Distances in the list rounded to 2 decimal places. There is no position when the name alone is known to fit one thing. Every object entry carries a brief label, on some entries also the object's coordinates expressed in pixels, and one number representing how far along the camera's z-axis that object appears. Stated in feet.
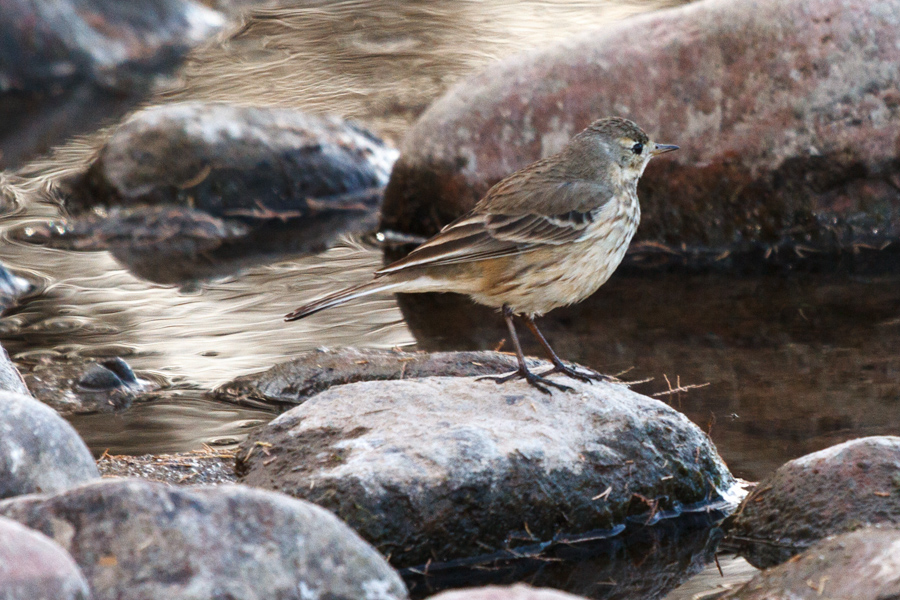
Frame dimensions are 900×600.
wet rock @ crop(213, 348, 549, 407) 44.75
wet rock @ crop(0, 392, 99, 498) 29.35
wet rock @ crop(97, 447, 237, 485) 38.93
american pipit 39.22
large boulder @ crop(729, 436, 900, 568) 33.99
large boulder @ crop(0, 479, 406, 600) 24.88
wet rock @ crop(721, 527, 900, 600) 28.14
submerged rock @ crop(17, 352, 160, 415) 46.57
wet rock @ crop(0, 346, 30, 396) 37.29
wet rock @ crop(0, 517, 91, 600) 22.00
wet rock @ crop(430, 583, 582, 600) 22.82
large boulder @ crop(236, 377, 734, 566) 33.81
